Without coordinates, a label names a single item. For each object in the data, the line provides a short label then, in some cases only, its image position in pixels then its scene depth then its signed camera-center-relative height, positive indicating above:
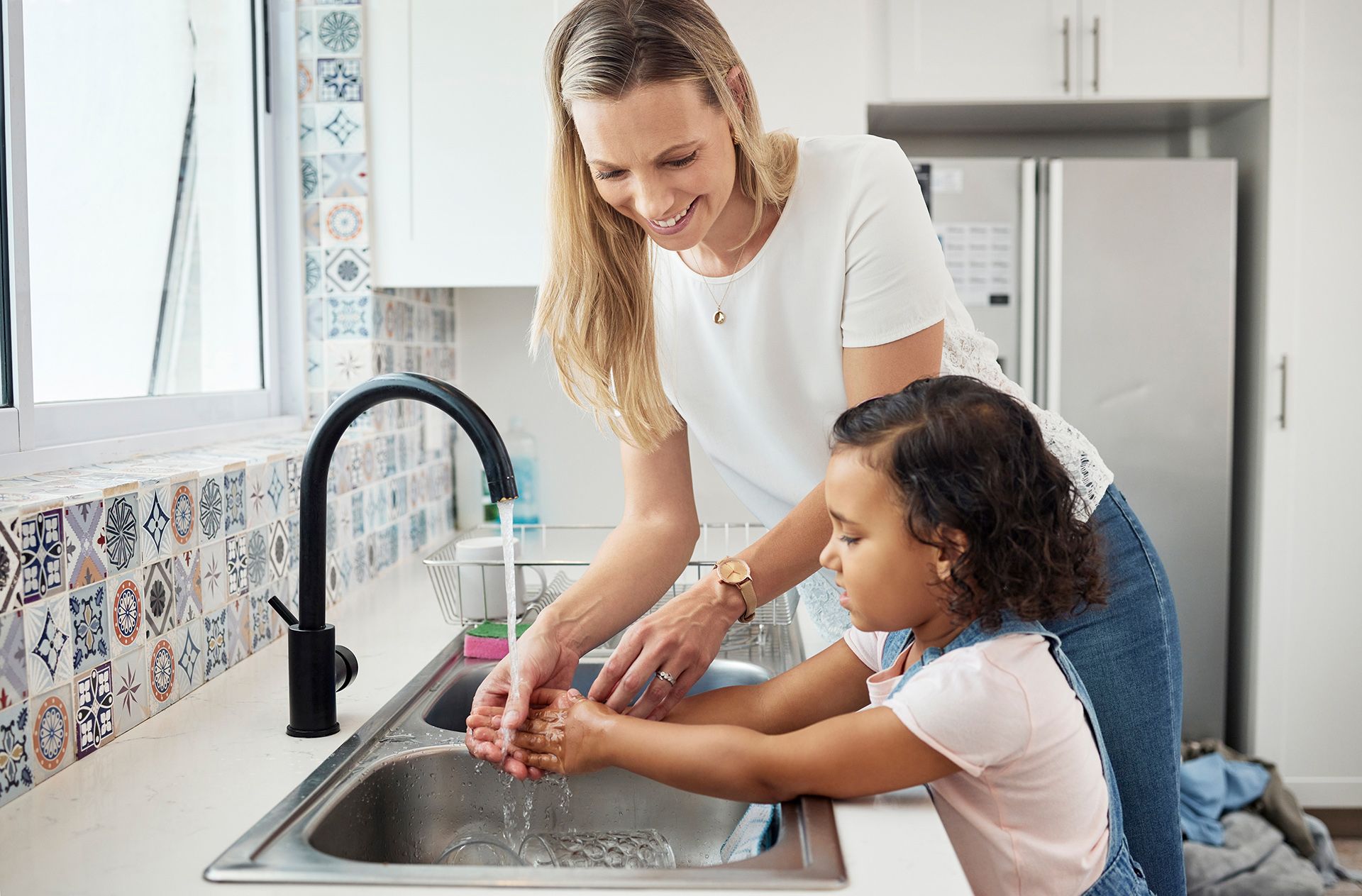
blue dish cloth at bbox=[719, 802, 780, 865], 0.91 -0.41
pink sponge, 1.31 -0.34
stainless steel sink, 0.72 -0.37
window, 1.20 +0.20
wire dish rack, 1.44 -0.31
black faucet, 1.00 -0.23
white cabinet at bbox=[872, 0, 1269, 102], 2.42 +0.72
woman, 1.01 +0.03
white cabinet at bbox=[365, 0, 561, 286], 1.92 +0.41
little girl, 0.81 -0.24
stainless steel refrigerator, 2.50 +0.15
